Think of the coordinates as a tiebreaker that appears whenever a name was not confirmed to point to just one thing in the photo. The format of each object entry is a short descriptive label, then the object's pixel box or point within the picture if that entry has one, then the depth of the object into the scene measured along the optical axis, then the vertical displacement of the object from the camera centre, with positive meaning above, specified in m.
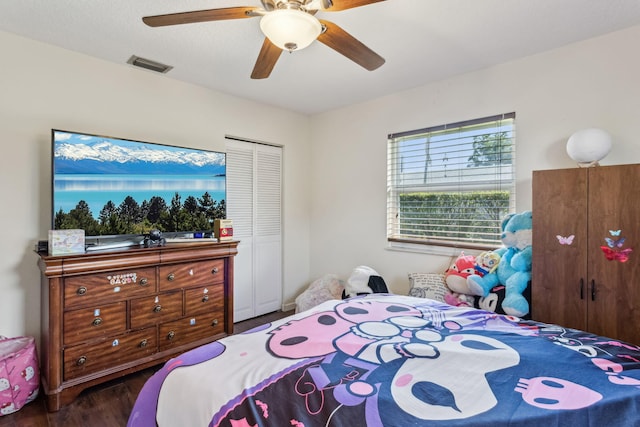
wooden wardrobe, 1.92 -0.23
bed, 1.00 -0.59
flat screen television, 2.41 +0.20
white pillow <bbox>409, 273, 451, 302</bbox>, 2.86 -0.65
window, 2.87 +0.28
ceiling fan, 1.48 +0.90
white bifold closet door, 3.74 -0.12
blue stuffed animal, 2.35 -0.42
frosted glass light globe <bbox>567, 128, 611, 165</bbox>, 2.14 +0.44
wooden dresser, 2.17 -0.74
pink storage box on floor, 2.10 -1.06
